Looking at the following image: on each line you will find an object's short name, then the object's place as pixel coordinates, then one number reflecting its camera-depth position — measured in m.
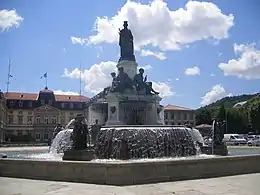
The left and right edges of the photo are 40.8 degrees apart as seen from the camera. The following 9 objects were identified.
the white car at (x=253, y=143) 47.72
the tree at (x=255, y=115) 83.56
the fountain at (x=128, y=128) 19.83
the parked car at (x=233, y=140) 51.14
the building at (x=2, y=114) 88.81
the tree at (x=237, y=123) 101.68
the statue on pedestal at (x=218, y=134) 21.08
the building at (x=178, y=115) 107.25
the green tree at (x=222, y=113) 100.31
